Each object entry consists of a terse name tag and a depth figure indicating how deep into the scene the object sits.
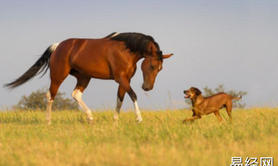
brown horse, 18.33
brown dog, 18.58
